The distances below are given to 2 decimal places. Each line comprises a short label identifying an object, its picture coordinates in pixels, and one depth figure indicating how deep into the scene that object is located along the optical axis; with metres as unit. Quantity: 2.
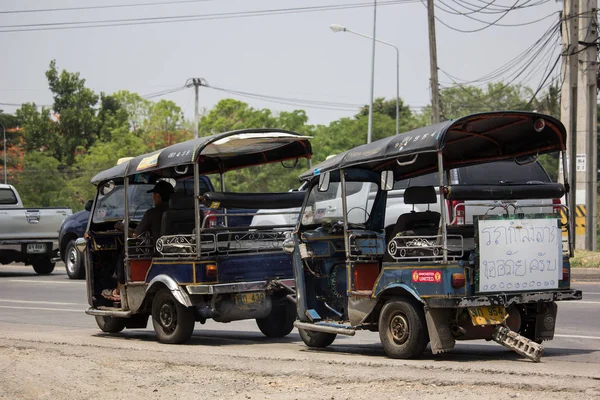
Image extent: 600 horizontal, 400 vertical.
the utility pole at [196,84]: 60.88
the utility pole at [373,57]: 42.91
